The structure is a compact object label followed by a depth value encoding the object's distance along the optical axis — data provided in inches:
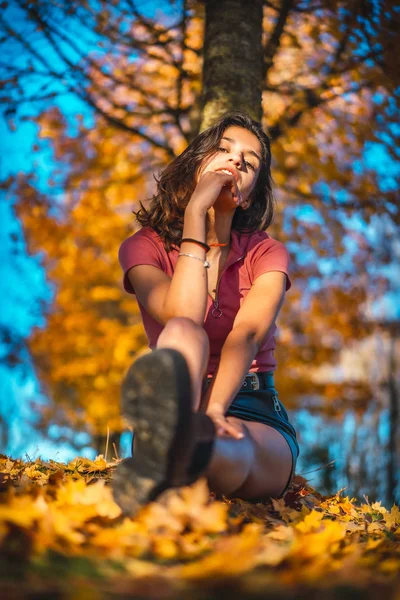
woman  58.8
